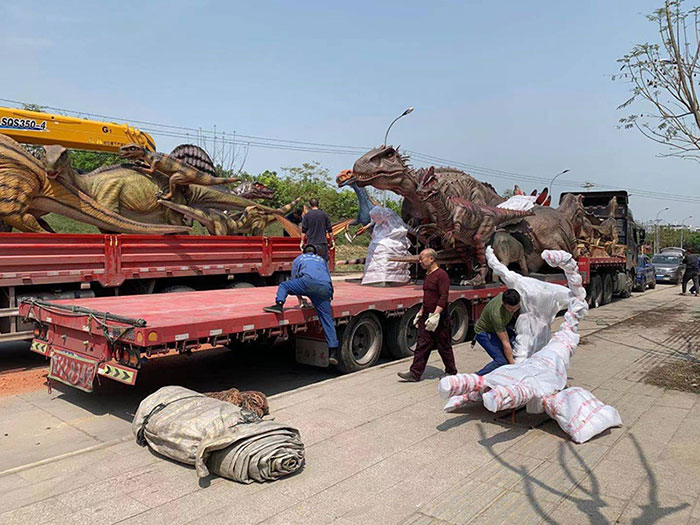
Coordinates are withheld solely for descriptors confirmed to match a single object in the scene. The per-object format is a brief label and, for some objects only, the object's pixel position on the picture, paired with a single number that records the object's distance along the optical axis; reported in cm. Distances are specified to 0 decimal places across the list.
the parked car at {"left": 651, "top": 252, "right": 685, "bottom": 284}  2820
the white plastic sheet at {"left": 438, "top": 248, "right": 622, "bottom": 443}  480
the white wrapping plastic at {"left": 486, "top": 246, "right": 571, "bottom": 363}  608
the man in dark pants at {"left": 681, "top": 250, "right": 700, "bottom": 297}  2070
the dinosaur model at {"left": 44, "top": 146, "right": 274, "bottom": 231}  947
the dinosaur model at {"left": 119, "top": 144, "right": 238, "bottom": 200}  1058
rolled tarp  391
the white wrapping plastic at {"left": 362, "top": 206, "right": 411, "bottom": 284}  1041
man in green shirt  576
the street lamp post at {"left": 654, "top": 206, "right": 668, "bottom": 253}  6683
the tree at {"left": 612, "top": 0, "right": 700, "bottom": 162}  744
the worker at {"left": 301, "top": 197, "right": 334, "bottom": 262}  896
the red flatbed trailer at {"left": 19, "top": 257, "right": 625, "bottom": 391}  504
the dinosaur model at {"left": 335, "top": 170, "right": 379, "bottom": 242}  1238
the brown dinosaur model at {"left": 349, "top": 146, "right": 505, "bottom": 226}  857
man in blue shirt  639
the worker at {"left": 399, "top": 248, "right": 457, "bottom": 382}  638
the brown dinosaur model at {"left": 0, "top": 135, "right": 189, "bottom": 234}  881
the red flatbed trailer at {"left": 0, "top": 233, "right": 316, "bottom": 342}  774
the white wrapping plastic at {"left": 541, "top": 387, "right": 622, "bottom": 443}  475
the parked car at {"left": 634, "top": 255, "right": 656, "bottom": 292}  2333
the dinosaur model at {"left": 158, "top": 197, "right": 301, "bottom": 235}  1147
